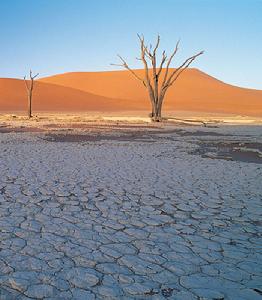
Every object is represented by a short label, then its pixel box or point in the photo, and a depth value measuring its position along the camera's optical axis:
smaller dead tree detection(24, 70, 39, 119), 25.37
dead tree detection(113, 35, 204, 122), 23.30
